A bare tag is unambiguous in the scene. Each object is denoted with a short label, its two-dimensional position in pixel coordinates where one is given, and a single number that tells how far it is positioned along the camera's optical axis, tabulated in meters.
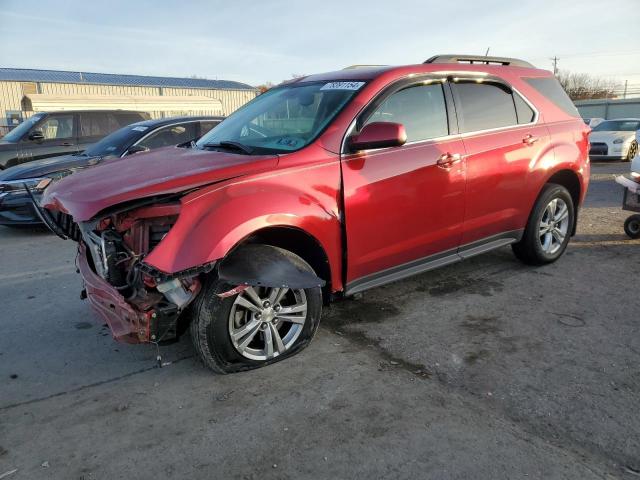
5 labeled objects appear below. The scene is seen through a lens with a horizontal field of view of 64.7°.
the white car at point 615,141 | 15.59
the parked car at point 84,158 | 7.00
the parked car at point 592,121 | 24.35
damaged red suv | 2.87
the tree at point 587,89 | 55.45
